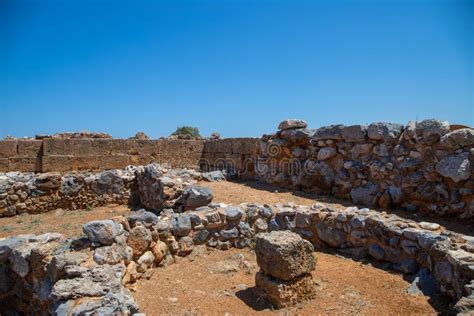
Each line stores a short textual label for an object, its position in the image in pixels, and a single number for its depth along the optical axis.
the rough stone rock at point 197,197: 7.07
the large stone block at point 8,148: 11.34
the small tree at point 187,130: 30.14
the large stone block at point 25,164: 11.55
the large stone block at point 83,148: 12.09
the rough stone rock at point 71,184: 10.20
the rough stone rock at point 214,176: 10.01
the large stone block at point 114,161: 12.51
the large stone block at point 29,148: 11.56
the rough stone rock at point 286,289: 3.93
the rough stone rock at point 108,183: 10.47
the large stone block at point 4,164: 11.34
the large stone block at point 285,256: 3.96
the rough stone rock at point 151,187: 8.65
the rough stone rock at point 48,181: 9.90
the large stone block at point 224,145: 12.30
